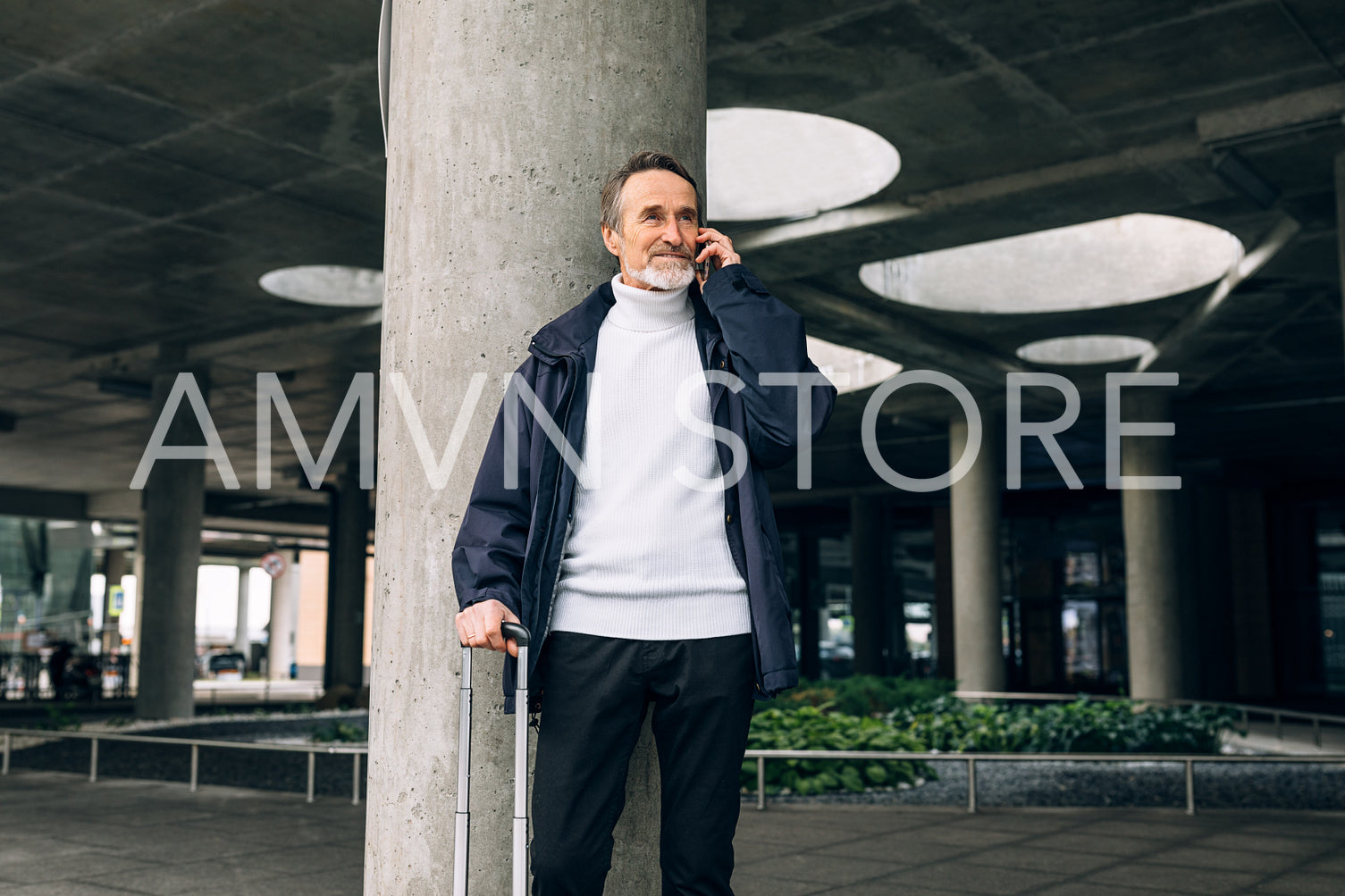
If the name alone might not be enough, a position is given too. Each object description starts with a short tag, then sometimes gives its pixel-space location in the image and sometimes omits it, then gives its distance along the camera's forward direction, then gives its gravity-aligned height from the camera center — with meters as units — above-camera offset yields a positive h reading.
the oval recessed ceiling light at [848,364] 22.09 +4.20
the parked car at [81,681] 27.97 -2.01
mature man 2.61 +0.09
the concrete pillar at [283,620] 57.19 -1.25
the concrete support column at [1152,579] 19.72 +0.25
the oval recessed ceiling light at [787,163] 12.06 +4.51
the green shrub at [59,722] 17.52 -1.88
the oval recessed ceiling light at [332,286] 17.02 +4.31
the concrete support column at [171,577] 20.83 +0.28
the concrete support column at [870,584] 34.72 +0.28
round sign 34.97 +0.80
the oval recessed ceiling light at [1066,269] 15.87 +4.38
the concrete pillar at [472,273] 2.98 +0.82
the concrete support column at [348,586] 32.09 +0.20
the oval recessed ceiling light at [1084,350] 20.02 +4.03
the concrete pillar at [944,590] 36.44 +0.11
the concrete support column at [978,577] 22.19 +0.31
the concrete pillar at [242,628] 60.34 -1.72
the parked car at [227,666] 50.47 -3.04
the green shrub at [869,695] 16.41 -1.47
